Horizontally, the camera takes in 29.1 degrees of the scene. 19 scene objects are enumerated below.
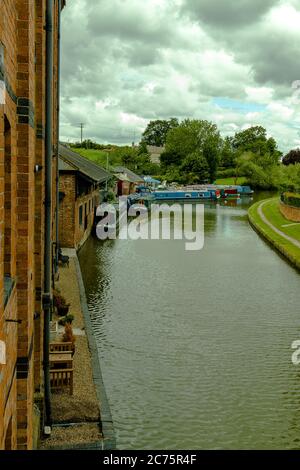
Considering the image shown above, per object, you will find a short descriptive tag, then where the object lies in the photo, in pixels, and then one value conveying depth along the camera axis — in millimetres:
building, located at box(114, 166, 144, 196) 68125
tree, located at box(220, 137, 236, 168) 113812
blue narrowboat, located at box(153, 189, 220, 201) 68375
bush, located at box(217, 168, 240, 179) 108875
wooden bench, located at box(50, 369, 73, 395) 9734
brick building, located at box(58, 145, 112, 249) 24844
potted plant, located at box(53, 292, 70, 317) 14000
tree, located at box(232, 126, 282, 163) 122456
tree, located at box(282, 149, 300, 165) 103188
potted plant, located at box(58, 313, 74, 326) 13203
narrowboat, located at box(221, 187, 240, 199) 77438
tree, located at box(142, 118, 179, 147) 147850
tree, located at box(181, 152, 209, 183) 96688
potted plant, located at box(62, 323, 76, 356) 11298
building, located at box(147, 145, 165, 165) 135850
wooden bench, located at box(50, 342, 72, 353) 10859
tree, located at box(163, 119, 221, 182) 101188
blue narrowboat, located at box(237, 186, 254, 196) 84562
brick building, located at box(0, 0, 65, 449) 4457
